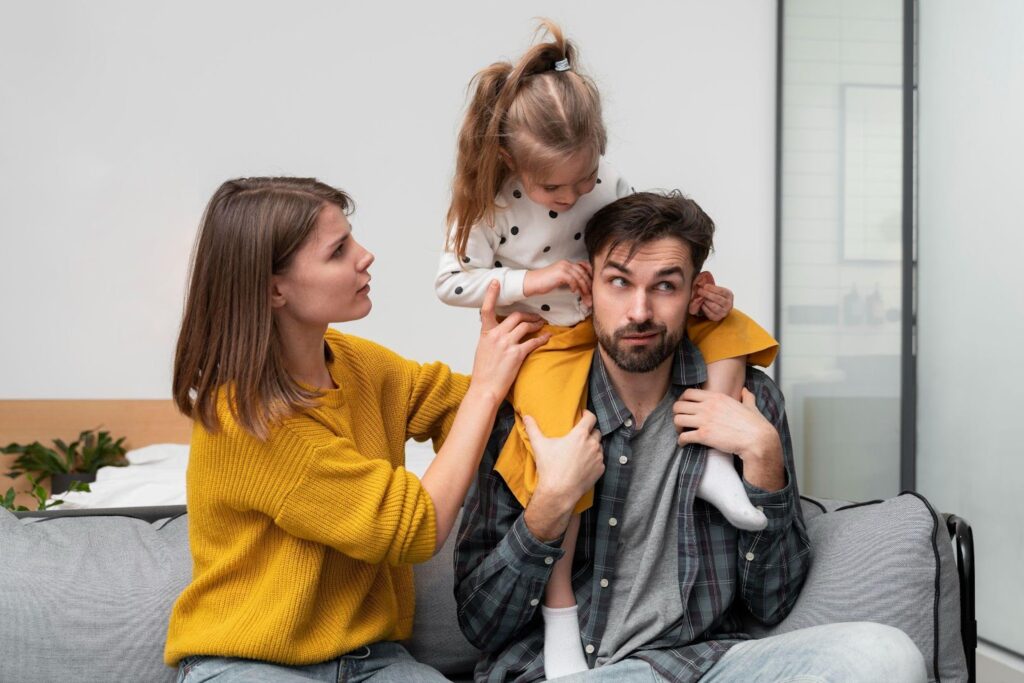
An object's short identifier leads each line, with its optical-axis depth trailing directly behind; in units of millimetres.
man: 1632
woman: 1478
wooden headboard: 4340
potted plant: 4234
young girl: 1710
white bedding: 3045
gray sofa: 1639
